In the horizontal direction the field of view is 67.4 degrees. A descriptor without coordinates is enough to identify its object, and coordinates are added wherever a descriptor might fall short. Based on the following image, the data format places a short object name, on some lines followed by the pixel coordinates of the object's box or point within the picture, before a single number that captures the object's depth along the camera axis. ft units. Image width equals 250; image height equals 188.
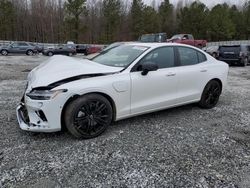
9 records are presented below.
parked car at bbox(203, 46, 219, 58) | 42.35
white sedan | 8.72
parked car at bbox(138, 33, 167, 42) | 48.71
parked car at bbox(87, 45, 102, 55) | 67.16
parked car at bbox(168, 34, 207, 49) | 61.34
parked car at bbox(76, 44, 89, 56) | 72.86
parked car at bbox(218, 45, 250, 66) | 37.70
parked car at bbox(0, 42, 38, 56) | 60.25
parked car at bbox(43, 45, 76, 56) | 63.83
